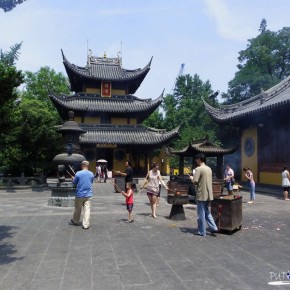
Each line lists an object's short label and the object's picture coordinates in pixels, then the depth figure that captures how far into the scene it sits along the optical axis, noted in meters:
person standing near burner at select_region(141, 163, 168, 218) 9.09
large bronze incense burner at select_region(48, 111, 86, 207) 11.71
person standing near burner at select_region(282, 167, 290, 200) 13.91
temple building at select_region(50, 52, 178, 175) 29.56
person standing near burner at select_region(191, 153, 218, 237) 6.98
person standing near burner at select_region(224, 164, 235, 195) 13.79
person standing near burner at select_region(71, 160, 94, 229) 8.02
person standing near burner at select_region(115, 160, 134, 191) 12.46
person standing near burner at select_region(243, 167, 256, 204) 13.07
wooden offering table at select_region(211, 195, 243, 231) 7.27
